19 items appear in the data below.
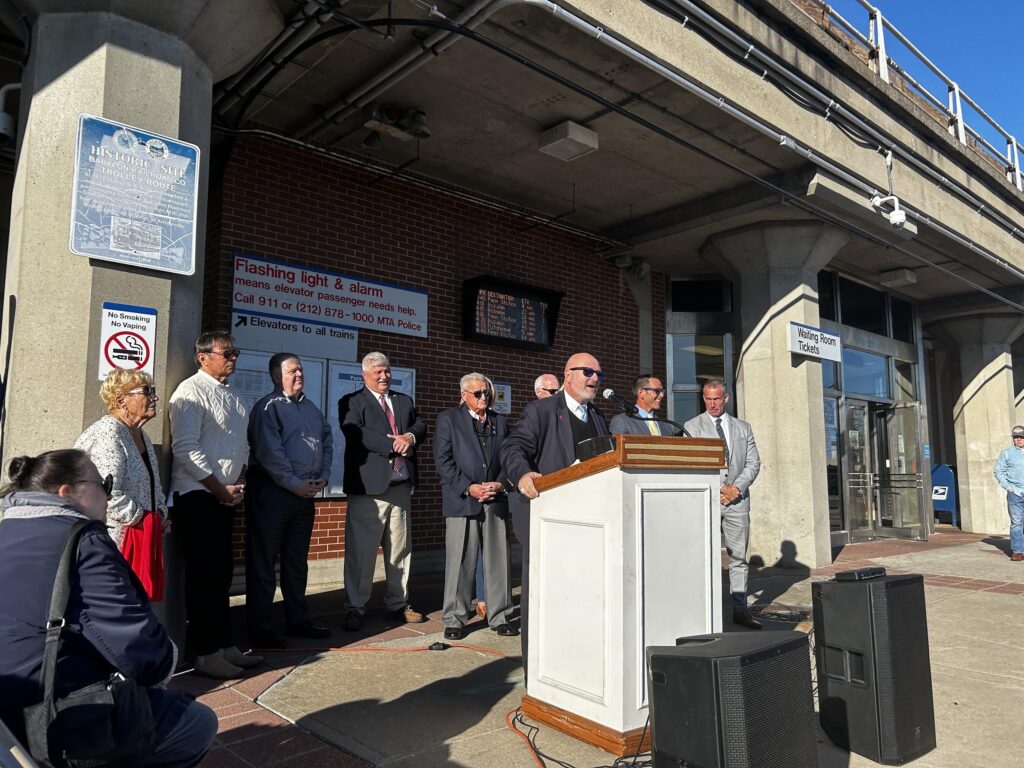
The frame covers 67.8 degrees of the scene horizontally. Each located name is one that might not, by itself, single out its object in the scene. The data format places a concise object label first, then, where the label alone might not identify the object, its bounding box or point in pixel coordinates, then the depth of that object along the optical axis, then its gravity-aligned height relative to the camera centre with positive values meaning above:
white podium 3.07 -0.46
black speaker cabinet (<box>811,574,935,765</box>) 3.22 -0.85
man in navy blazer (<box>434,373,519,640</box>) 5.48 -0.24
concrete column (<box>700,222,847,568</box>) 9.60 +1.07
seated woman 1.99 -0.36
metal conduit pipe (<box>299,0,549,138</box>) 5.31 +3.19
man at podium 4.16 +0.23
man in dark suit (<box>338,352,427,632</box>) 5.49 -0.12
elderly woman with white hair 3.53 -0.01
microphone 3.37 +0.30
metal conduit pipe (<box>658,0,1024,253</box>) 6.53 +3.78
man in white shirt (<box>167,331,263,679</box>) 4.17 -0.14
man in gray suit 5.91 +0.01
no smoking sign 4.00 +0.68
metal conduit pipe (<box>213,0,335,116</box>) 5.16 +3.08
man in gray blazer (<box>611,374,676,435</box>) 5.64 +0.50
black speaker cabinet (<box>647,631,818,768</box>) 2.48 -0.78
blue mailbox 15.67 -0.38
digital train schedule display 8.90 +1.89
